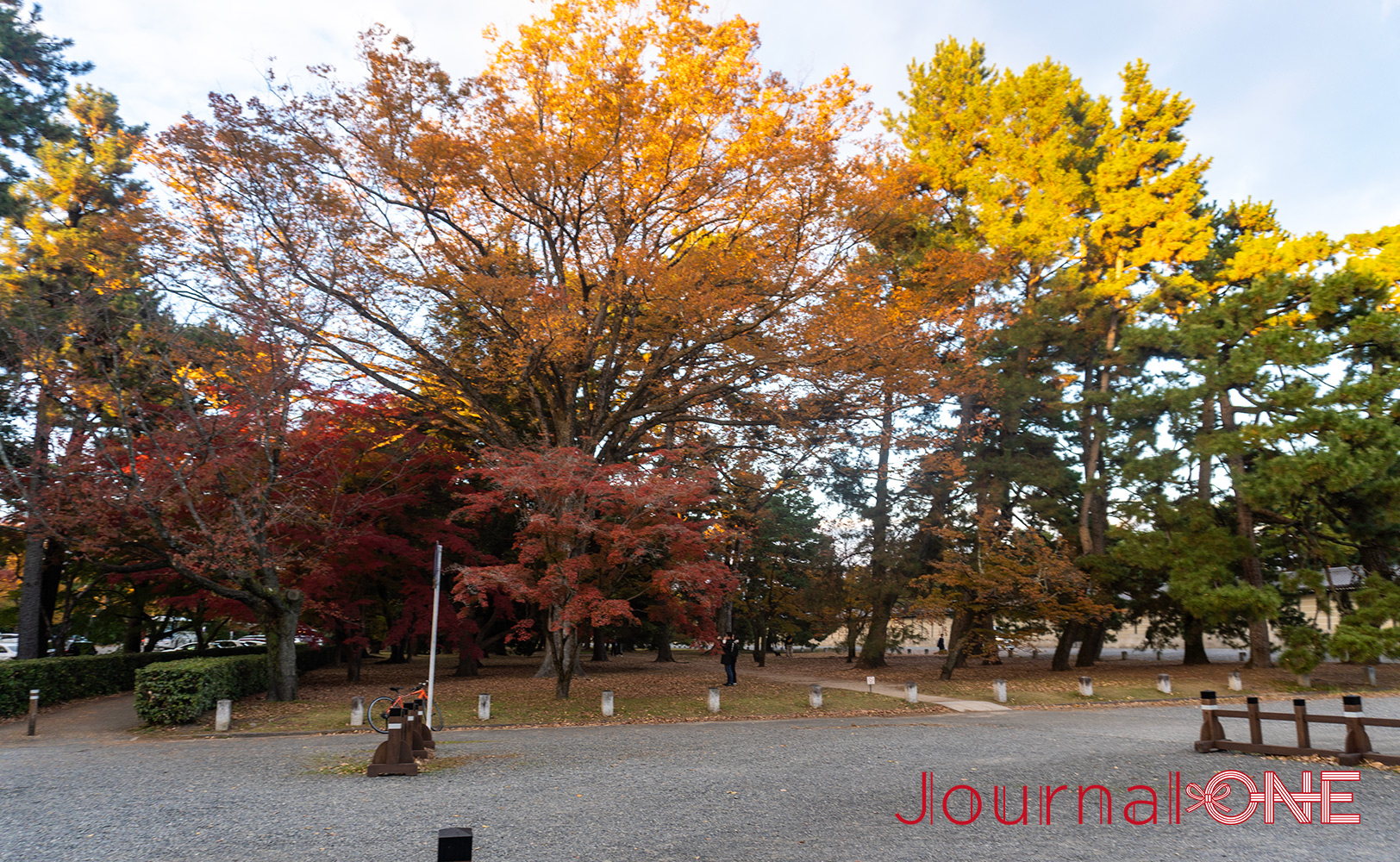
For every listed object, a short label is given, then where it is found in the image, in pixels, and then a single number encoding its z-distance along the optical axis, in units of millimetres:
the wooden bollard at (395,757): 8039
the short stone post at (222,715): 12008
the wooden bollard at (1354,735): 8297
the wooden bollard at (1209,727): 9266
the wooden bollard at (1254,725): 9125
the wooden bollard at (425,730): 9273
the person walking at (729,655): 18516
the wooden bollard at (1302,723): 8797
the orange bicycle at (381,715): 12250
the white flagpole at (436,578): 9836
